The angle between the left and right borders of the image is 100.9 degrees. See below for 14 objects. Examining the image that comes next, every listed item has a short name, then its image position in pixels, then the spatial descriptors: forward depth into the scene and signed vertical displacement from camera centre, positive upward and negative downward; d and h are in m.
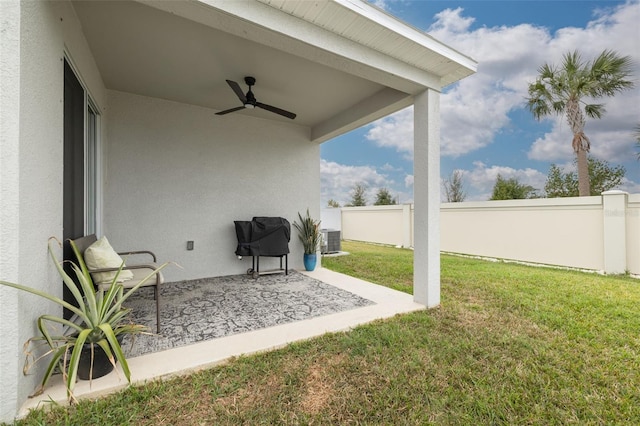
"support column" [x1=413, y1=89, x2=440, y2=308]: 3.28 +0.21
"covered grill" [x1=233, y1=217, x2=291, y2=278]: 4.73 -0.43
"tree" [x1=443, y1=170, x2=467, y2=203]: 16.34 +1.67
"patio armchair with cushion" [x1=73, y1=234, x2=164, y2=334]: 2.38 -0.47
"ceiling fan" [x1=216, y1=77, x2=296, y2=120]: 3.47 +1.61
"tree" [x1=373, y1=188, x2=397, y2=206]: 20.64 +1.36
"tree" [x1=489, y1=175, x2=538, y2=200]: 15.19 +1.39
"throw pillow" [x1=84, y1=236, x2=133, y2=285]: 2.38 -0.42
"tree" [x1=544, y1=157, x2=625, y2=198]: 12.42 +1.73
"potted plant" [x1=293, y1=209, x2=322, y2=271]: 5.51 -0.51
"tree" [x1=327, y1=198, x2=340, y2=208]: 23.24 +1.03
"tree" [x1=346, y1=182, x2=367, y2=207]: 22.17 +1.73
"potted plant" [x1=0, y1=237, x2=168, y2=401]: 1.58 -0.79
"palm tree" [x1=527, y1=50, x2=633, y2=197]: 7.59 +3.85
